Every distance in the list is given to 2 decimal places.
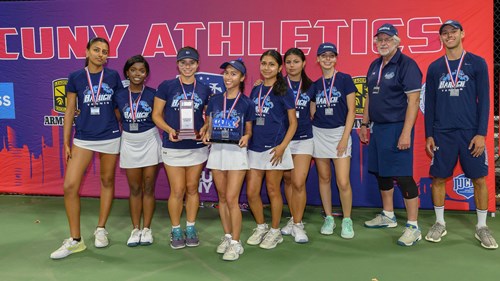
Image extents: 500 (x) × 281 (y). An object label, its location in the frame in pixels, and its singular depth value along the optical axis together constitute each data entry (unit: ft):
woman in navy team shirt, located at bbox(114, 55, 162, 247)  12.09
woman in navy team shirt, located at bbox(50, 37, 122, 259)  11.75
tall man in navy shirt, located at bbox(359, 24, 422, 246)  12.29
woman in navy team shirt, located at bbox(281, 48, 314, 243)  12.59
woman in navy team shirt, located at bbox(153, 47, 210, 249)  11.74
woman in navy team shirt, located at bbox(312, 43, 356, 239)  12.70
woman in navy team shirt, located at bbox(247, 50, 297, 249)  11.71
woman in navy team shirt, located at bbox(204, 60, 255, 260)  11.27
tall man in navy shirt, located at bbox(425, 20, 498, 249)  12.09
